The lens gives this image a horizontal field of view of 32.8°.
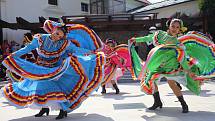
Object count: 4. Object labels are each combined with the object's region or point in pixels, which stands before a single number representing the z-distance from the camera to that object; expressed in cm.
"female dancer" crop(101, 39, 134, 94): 850
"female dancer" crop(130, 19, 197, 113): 552
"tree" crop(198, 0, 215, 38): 1805
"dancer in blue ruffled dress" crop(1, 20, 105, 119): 509
